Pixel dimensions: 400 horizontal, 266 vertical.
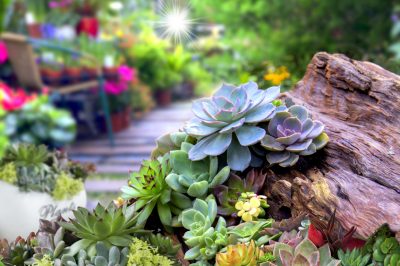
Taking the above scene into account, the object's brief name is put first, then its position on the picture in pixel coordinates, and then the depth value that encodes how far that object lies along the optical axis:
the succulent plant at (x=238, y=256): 1.04
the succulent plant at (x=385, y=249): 1.02
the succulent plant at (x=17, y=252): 1.23
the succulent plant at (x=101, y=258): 1.13
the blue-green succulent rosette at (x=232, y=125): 1.29
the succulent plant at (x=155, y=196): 1.24
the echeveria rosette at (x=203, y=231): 1.13
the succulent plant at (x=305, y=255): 1.01
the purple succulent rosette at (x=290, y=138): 1.29
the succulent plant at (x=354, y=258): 1.03
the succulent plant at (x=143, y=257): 1.11
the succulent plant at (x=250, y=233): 1.14
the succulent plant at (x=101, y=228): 1.15
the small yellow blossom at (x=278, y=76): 2.50
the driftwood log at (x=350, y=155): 1.14
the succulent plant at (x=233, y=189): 1.26
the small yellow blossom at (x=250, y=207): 1.21
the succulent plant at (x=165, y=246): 1.17
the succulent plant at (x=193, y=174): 1.25
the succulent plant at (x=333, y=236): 1.08
